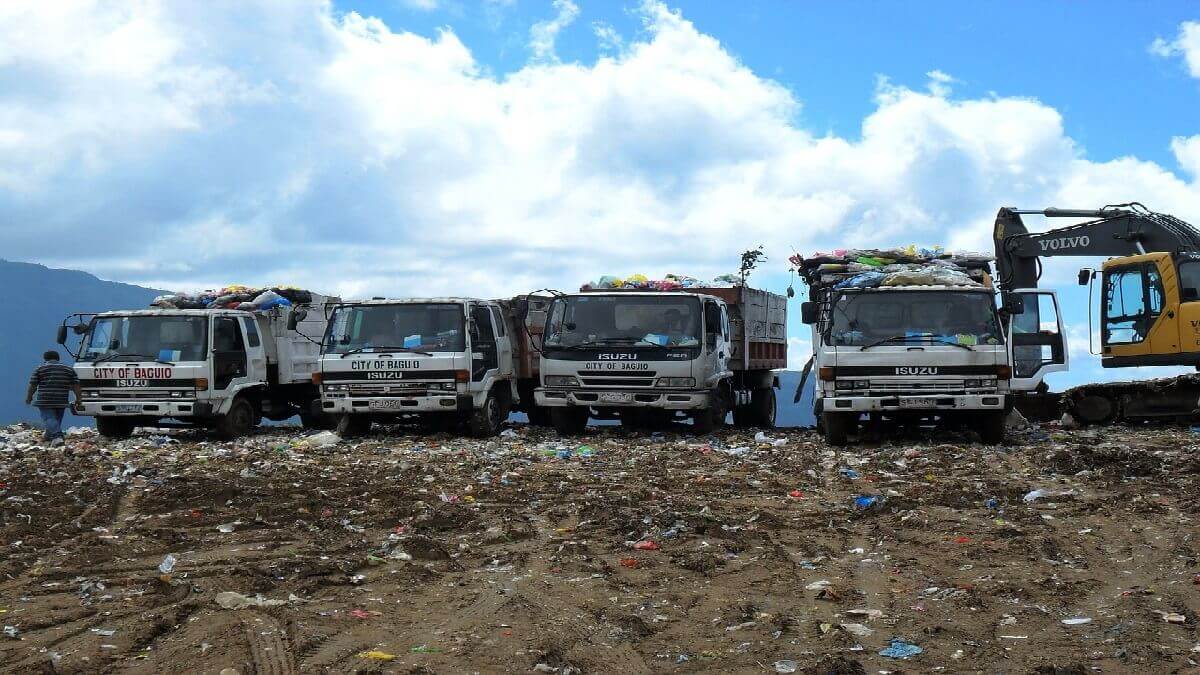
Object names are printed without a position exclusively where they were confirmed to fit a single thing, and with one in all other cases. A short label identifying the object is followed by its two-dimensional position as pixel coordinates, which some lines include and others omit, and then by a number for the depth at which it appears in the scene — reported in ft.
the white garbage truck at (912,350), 46.68
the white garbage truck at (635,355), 53.21
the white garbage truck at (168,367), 57.06
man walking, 57.21
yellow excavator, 55.88
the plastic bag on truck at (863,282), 49.54
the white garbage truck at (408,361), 54.24
